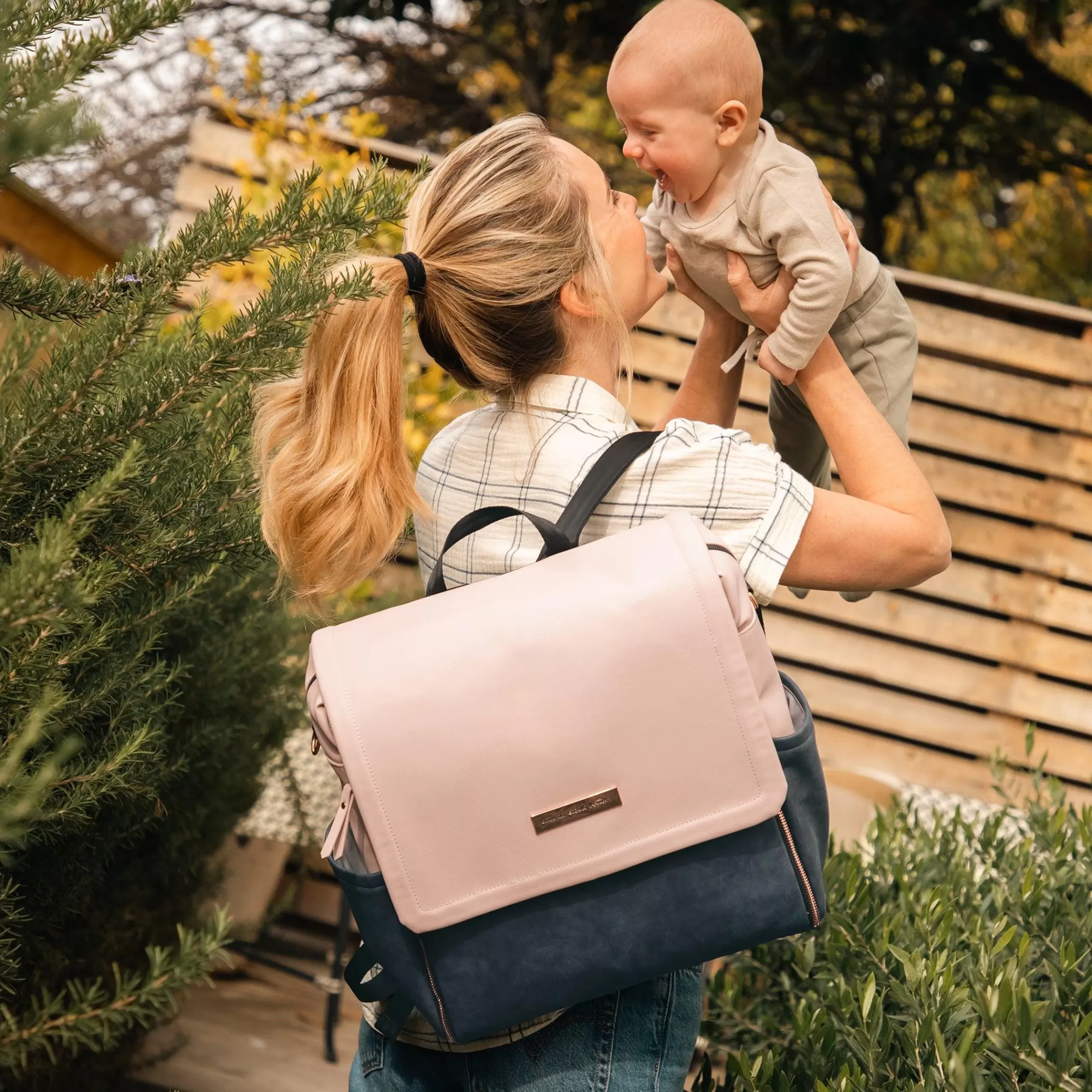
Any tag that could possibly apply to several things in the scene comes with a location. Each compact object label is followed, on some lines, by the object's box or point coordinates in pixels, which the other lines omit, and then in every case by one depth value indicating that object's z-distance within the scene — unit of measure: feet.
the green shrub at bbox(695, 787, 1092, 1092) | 3.43
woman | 3.65
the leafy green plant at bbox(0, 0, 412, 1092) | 2.95
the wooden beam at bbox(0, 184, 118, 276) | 11.75
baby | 4.68
